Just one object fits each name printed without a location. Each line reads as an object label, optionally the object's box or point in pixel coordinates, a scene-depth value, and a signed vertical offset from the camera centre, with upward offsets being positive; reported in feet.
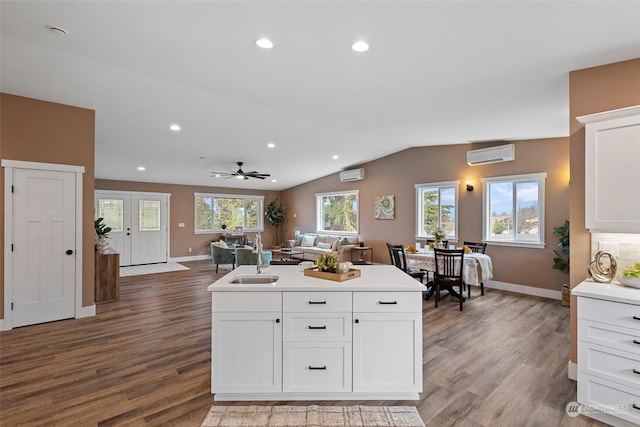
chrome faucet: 8.57 -1.10
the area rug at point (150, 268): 24.31 -4.45
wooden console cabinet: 15.93 -3.24
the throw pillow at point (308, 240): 30.89 -2.44
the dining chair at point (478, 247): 17.88 -1.84
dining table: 15.56 -2.61
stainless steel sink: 8.27 -1.71
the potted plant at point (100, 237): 16.35 -1.19
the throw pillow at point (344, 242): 26.89 -2.27
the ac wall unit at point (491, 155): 18.11 +3.78
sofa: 26.53 -2.71
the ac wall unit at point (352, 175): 27.27 +3.75
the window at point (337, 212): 29.22 +0.43
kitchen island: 7.30 -3.00
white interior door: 12.24 -1.25
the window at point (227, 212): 32.44 +0.44
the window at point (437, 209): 21.40 +0.56
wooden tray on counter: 7.72 -1.51
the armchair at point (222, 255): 24.30 -3.09
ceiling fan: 22.85 +3.10
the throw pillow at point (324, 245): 28.73 -2.75
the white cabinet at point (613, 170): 7.16 +1.13
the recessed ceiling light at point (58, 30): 8.03 +4.93
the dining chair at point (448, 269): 14.97 -2.67
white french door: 27.12 -0.66
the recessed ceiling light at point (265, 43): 8.05 +4.62
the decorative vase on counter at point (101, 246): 16.29 -1.62
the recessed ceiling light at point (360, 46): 7.98 +4.52
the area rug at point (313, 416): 6.63 -4.48
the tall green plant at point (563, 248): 15.77 -1.64
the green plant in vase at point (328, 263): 8.02 -1.24
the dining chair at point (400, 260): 16.90 -2.48
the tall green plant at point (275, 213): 36.06 +0.36
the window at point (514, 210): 17.70 +0.41
